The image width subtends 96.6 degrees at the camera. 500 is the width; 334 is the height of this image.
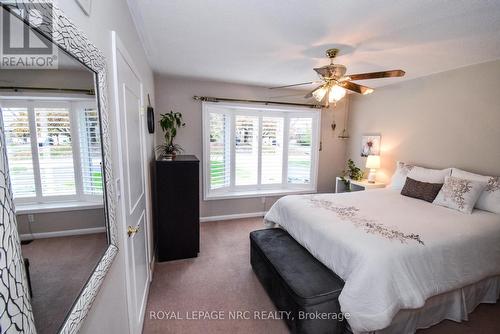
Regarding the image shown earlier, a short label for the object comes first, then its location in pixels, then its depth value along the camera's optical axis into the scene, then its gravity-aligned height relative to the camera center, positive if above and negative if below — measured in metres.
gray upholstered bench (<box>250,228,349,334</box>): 1.62 -1.12
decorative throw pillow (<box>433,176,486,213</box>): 2.36 -0.55
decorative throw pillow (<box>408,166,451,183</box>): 2.83 -0.41
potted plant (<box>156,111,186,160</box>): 2.78 +0.13
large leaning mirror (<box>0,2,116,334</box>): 0.46 -0.05
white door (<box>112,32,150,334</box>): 1.29 -0.25
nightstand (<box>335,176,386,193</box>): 3.69 -0.73
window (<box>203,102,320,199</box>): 3.80 -0.13
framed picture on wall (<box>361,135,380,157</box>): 3.93 -0.04
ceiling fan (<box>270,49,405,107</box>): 2.11 +0.61
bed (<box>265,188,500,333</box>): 1.51 -0.88
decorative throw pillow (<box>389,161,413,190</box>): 3.26 -0.48
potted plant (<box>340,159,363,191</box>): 4.04 -0.57
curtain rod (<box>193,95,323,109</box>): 3.56 +0.71
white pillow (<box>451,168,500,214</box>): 2.33 -0.55
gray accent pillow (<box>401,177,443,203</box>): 2.70 -0.58
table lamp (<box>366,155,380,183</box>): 3.72 -0.35
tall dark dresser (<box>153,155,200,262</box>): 2.57 -0.78
